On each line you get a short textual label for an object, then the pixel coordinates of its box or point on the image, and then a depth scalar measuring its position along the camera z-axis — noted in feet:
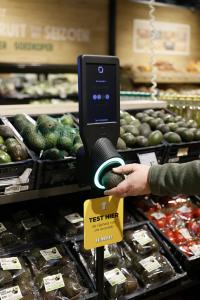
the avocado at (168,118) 7.30
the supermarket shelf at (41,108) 6.51
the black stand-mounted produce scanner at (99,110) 3.95
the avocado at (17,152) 5.06
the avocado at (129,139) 5.99
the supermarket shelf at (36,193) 5.05
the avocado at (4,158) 4.94
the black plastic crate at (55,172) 5.02
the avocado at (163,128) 6.72
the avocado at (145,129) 6.54
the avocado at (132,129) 6.32
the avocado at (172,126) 6.82
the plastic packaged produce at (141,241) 6.12
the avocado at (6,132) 5.60
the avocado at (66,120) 6.32
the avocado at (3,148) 5.19
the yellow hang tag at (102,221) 4.24
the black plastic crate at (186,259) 6.00
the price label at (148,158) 5.81
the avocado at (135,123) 6.79
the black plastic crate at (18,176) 4.80
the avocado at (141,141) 6.01
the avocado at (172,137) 6.37
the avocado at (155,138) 6.22
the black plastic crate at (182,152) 6.28
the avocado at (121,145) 5.74
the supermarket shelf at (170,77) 15.92
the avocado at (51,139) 5.33
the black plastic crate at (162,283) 5.54
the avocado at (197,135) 6.70
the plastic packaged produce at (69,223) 6.06
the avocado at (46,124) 5.58
